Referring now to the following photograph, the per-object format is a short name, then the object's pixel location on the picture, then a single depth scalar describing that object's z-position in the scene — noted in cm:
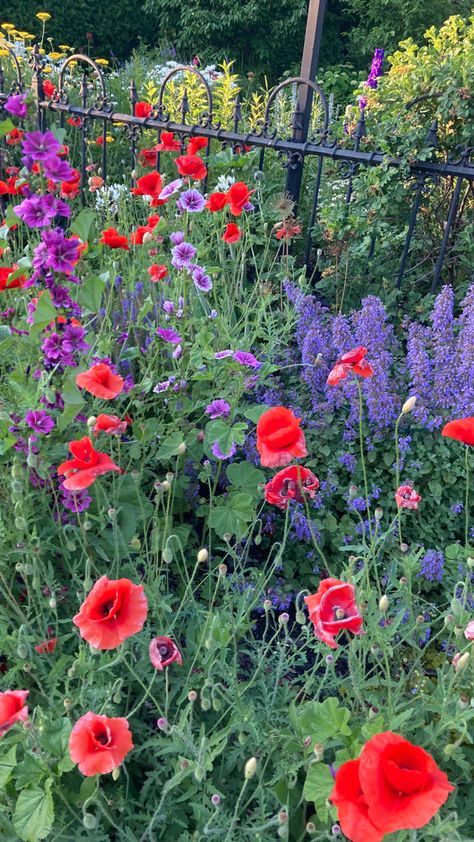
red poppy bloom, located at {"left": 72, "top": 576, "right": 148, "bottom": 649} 106
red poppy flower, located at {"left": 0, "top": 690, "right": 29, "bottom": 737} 109
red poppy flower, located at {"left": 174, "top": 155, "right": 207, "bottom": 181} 232
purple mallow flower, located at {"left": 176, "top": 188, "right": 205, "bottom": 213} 233
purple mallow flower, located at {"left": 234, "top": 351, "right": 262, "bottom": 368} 196
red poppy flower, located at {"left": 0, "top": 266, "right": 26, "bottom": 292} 180
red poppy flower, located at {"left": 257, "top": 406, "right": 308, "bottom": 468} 125
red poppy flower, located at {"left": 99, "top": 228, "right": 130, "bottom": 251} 210
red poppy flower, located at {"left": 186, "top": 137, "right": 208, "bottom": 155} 255
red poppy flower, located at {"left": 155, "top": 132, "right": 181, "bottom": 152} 265
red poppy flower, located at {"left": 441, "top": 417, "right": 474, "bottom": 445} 129
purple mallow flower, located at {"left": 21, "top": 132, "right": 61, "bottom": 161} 157
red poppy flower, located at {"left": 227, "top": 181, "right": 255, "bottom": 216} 223
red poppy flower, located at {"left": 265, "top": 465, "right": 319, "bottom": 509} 145
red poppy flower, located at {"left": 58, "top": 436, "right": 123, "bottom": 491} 127
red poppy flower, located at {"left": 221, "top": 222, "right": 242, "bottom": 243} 223
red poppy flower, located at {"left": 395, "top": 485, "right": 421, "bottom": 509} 151
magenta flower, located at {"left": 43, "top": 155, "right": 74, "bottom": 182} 162
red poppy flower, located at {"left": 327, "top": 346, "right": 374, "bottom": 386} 149
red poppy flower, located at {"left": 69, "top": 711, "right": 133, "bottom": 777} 100
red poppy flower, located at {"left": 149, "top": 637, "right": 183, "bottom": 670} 117
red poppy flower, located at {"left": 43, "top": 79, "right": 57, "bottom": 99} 370
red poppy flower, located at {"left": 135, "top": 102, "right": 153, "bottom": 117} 337
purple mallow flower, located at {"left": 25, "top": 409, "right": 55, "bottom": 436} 156
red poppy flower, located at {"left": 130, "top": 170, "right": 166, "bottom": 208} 235
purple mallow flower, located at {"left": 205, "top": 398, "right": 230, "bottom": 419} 194
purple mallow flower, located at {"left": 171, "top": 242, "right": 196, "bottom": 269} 214
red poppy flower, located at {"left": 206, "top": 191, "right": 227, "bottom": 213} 228
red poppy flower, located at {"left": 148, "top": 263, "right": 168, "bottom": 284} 213
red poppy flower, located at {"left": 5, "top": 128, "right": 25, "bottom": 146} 296
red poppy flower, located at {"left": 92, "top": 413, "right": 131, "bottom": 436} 142
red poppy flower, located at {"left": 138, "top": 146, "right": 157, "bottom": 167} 275
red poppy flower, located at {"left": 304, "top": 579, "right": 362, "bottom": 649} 113
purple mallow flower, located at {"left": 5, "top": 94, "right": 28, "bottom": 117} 163
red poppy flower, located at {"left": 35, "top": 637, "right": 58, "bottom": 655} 151
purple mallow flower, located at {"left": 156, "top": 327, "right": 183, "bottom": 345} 194
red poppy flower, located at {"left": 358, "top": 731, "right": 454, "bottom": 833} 83
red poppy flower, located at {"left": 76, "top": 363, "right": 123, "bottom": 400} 137
